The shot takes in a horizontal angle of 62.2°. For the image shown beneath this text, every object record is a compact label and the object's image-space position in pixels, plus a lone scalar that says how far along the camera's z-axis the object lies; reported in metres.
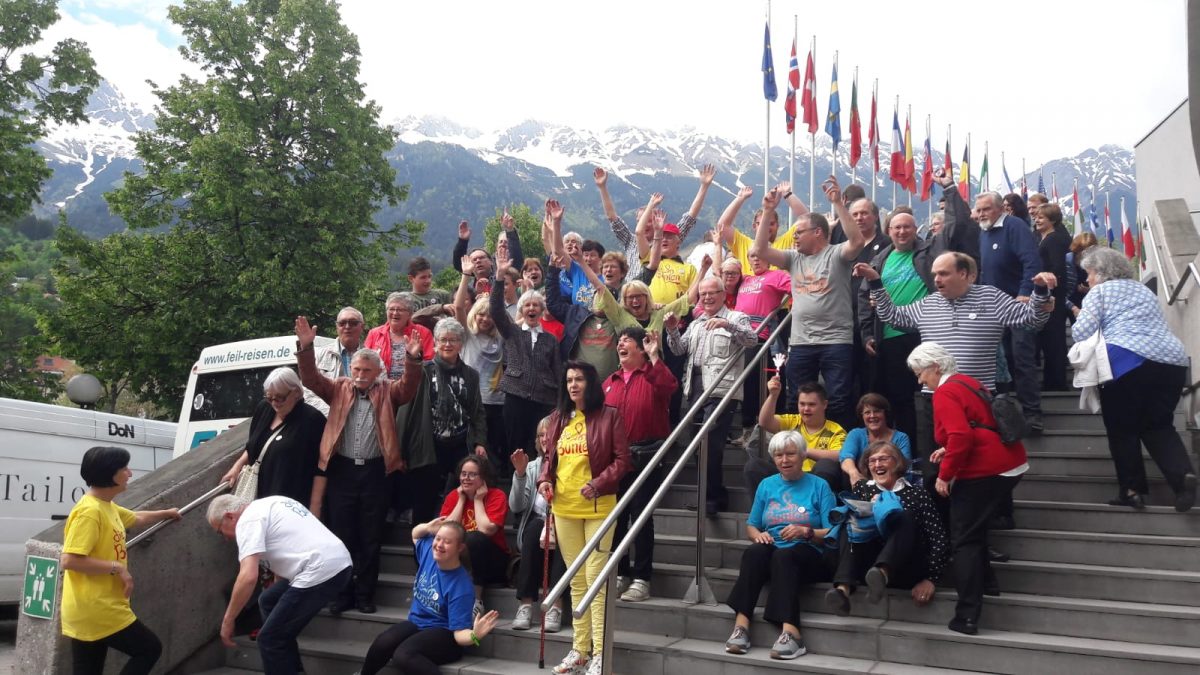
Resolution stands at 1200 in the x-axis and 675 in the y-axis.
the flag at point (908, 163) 28.48
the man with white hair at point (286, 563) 5.82
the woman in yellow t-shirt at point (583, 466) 6.11
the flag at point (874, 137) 28.03
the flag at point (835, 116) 25.12
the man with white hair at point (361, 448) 7.06
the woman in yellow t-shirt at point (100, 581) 5.71
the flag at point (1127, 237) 31.19
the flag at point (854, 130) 26.47
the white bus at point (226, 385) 12.59
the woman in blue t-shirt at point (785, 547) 5.57
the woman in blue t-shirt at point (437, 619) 5.94
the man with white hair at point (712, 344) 7.36
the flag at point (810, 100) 23.47
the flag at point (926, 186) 28.71
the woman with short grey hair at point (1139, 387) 6.08
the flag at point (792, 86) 22.75
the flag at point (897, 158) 27.66
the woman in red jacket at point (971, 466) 5.45
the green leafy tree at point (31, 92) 18.64
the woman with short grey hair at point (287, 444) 6.98
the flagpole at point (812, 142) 23.52
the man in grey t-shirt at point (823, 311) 7.12
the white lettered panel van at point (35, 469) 9.08
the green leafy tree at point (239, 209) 20.30
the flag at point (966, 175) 30.53
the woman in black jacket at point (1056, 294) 8.60
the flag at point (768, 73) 22.50
